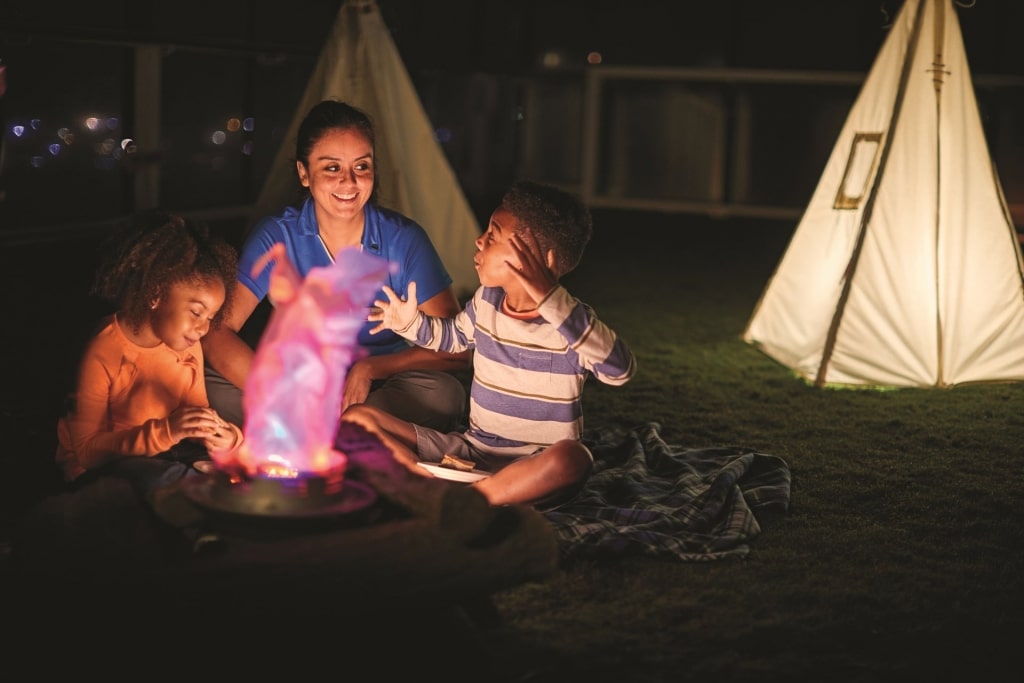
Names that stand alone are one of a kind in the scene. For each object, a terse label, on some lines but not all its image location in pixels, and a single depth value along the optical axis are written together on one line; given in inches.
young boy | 160.1
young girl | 154.7
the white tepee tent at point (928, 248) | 275.4
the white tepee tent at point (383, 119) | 344.5
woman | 191.9
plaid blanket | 162.1
